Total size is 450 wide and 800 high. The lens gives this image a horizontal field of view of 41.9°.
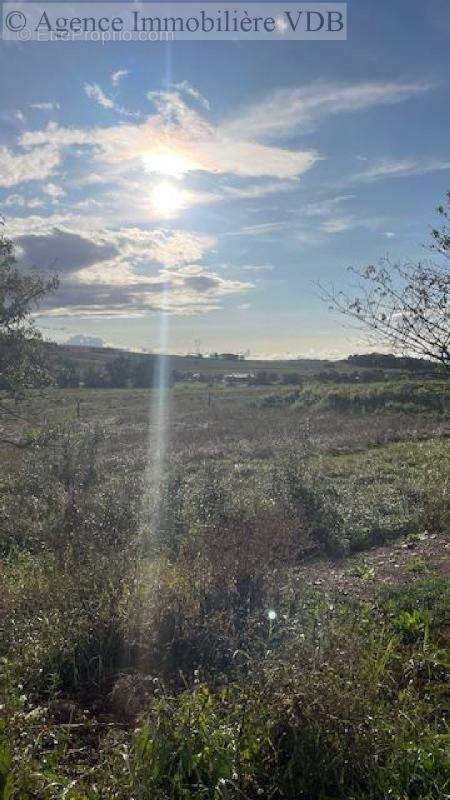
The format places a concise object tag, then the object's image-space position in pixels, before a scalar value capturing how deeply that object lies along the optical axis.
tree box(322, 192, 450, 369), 6.80
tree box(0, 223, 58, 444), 11.04
